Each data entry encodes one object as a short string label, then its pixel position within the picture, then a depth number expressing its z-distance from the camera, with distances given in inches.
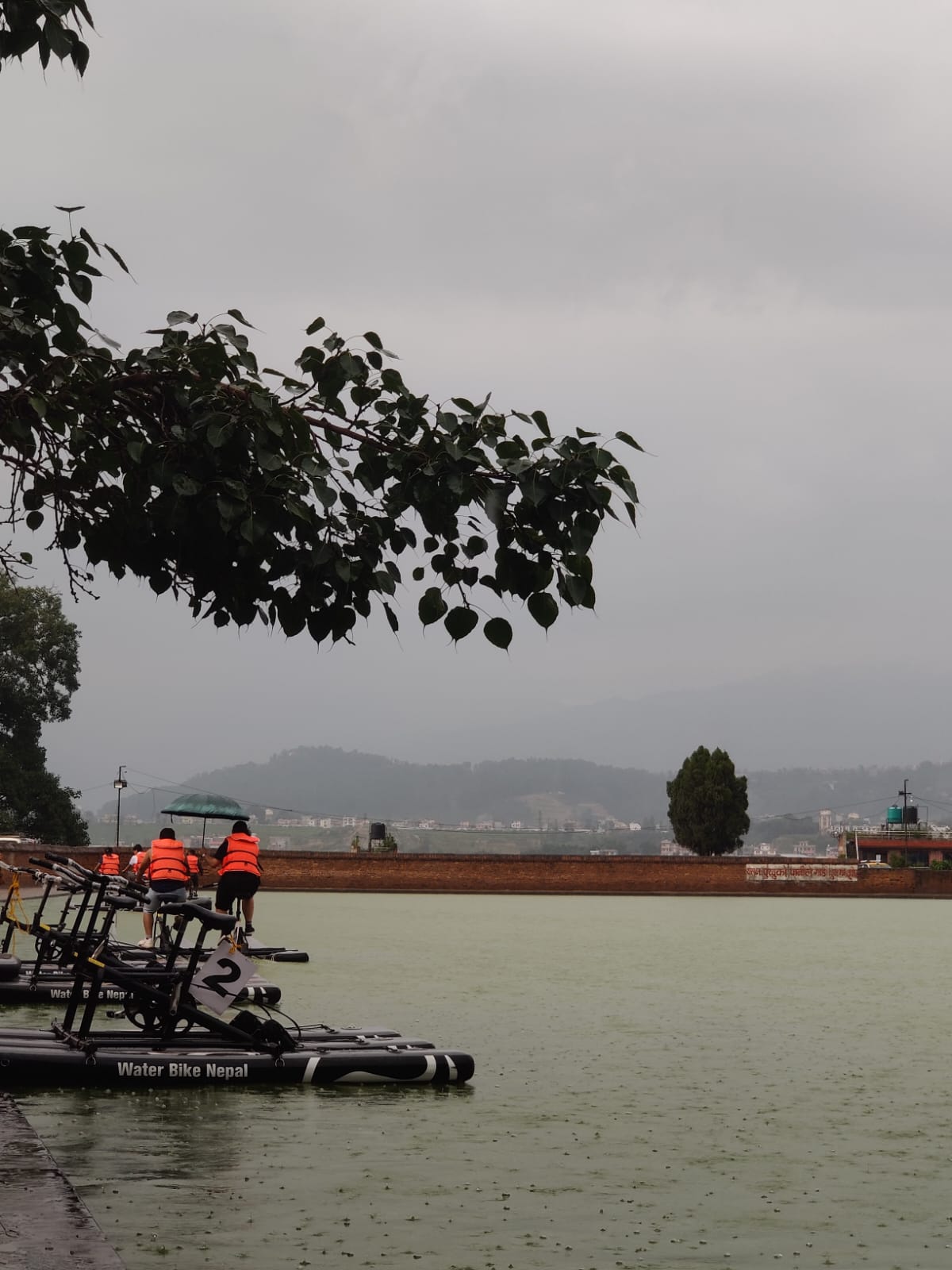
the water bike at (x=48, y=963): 482.9
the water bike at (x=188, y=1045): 387.9
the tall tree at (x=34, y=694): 2564.0
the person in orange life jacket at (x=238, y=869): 685.9
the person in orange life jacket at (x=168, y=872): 655.1
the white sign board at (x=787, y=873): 2402.8
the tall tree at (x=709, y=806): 2923.2
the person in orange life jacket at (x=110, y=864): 968.4
